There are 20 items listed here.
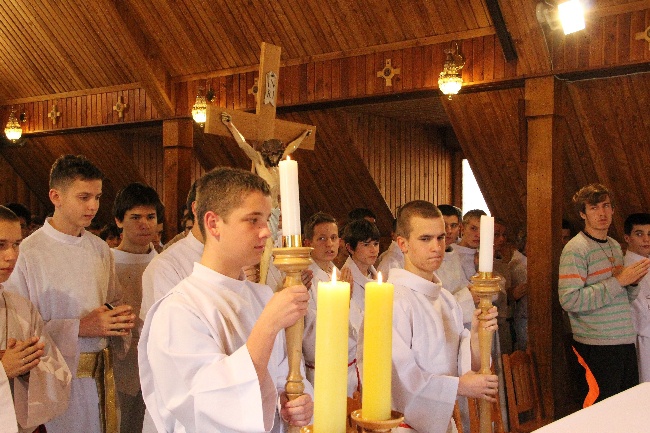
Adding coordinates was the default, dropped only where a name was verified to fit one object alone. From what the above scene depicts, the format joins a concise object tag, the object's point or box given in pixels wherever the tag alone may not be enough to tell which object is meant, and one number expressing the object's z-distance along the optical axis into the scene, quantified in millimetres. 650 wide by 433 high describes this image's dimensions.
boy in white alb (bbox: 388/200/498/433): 2830
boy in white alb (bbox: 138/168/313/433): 1729
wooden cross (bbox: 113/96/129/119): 9891
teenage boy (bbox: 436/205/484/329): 5727
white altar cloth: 992
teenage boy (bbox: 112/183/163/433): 4258
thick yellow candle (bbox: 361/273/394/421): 1100
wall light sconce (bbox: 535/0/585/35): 5336
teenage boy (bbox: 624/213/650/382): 5465
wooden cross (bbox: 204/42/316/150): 4172
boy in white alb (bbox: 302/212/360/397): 4711
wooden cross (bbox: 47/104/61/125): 10719
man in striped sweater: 5172
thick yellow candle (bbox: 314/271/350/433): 1082
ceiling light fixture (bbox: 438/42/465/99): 6772
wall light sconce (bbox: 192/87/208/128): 8383
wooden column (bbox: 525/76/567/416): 6395
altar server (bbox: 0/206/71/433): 2701
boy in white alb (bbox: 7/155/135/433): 3562
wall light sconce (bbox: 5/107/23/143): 10680
